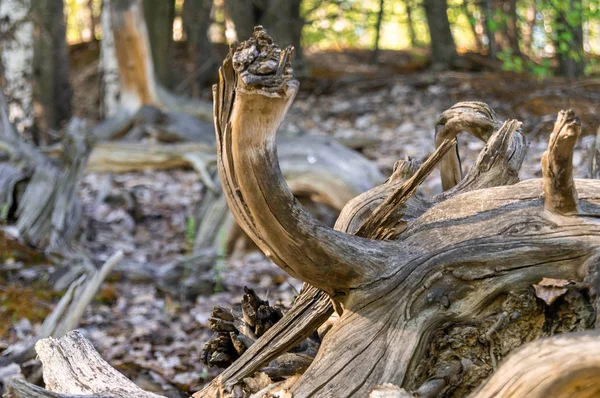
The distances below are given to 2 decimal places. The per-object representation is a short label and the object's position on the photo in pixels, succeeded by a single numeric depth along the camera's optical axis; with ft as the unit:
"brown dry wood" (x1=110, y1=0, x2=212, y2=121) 29.45
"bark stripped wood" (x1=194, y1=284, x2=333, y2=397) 9.25
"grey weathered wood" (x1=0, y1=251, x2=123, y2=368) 13.79
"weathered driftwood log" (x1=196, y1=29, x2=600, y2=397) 8.30
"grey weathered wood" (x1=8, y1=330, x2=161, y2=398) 9.50
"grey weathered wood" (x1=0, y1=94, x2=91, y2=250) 22.81
